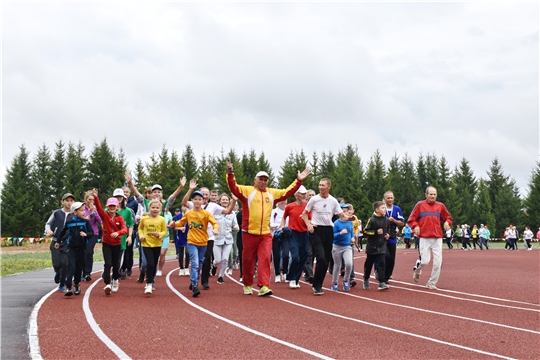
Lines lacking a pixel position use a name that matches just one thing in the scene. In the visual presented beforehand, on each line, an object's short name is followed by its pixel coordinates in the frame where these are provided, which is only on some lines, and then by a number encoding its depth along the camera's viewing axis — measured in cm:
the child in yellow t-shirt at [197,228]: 1168
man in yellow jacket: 1141
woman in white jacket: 1344
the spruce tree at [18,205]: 6378
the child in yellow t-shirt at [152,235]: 1135
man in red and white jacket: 1316
